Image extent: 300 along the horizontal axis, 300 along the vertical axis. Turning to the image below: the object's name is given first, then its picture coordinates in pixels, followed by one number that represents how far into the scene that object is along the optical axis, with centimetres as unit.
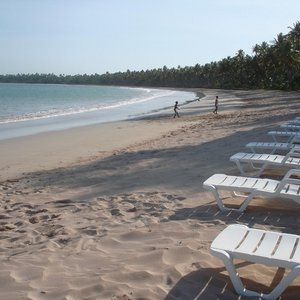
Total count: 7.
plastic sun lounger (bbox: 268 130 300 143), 957
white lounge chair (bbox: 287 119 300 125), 1166
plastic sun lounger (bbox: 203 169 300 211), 488
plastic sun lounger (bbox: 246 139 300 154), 787
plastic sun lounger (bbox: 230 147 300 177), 656
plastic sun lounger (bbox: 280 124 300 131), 1092
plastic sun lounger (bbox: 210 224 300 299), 291
